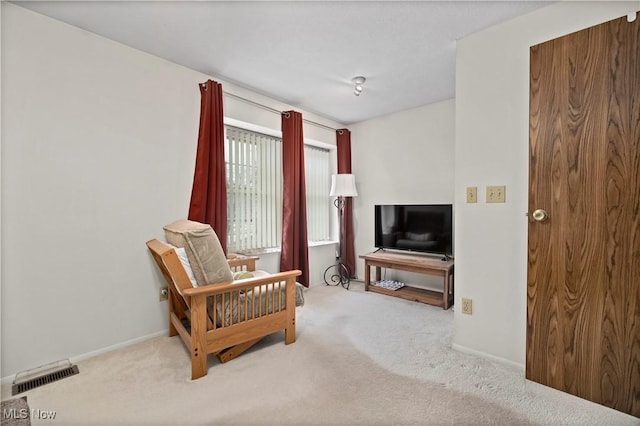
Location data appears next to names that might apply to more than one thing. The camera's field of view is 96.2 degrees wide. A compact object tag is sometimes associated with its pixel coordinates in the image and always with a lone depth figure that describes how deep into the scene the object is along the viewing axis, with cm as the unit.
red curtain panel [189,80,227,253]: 264
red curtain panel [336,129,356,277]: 430
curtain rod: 298
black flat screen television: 338
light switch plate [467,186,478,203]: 212
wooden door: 149
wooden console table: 309
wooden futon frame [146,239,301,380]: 179
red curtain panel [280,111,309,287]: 350
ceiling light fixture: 285
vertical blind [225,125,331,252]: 327
